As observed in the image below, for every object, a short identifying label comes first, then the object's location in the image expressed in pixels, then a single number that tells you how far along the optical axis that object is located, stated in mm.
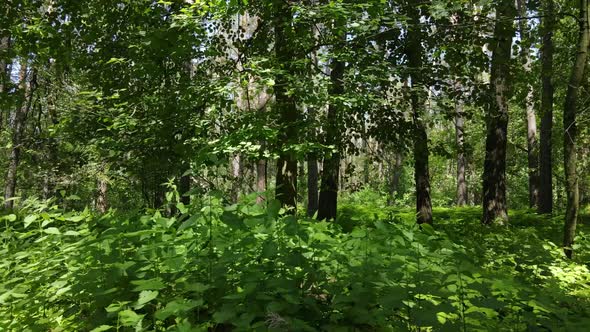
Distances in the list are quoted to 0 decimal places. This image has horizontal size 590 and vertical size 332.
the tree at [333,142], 6747
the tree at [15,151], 14533
